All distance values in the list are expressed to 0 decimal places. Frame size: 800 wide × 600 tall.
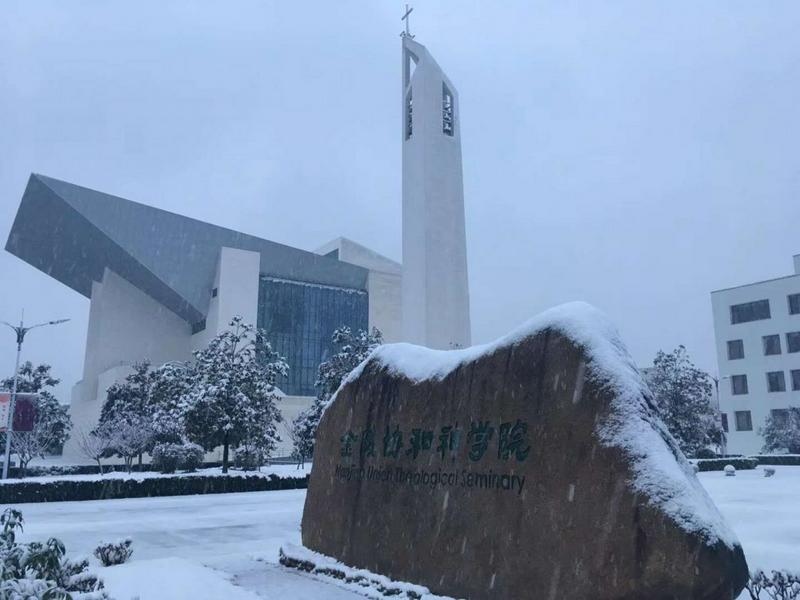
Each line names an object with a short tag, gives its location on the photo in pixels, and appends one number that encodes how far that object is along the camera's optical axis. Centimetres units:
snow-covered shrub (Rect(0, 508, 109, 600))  477
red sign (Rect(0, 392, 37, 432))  2777
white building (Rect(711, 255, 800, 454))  4503
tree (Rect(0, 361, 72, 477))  3846
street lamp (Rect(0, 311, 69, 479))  2372
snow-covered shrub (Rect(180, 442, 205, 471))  2878
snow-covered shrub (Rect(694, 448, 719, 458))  3772
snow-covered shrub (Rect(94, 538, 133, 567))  915
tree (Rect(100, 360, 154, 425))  3747
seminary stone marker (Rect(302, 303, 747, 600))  462
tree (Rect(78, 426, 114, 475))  3176
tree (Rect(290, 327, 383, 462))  3081
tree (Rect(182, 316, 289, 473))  2519
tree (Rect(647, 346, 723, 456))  3475
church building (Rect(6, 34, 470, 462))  4156
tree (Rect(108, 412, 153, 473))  3106
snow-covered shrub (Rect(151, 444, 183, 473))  2842
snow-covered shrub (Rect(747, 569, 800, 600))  574
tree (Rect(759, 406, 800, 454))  4031
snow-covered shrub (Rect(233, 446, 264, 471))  2818
